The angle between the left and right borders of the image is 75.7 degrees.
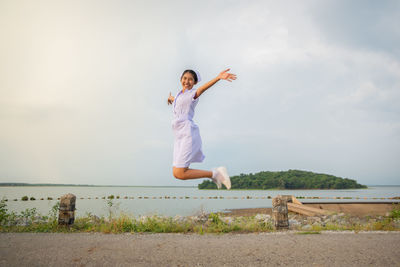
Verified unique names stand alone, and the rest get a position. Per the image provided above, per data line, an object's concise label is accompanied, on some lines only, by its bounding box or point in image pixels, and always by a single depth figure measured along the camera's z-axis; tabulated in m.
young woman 4.45
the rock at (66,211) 6.78
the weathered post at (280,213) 6.73
